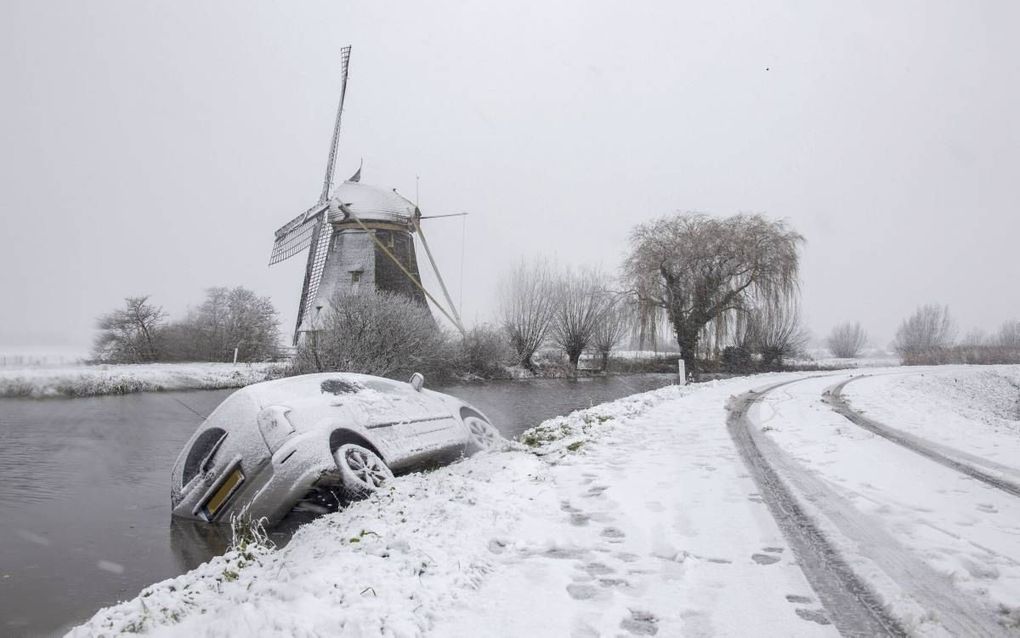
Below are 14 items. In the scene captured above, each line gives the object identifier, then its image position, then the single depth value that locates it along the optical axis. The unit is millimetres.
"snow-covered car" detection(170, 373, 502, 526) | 5504
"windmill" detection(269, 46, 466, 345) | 29031
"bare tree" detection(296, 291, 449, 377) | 21172
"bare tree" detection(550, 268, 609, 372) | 35062
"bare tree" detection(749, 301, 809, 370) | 27859
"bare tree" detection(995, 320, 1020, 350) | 72781
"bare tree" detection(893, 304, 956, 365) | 66944
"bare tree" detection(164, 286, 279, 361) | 38562
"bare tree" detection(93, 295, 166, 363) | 37250
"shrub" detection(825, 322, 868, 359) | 70812
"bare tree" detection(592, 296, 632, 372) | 33906
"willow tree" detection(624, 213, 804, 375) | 27672
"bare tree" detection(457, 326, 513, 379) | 29883
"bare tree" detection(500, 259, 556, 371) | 34875
